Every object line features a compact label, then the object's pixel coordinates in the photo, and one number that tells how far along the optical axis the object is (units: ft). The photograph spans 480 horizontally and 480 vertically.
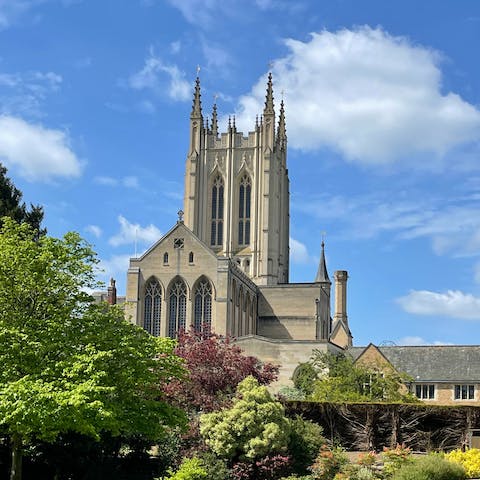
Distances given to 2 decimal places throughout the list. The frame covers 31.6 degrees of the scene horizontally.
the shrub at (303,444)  105.81
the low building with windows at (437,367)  202.08
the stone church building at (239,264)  232.12
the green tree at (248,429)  101.71
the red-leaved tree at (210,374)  116.98
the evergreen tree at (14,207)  157.48
